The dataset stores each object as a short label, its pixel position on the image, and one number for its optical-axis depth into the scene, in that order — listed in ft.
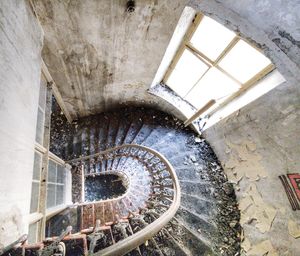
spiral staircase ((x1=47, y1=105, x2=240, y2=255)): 7.55
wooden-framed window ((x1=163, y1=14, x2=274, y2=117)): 8.71
